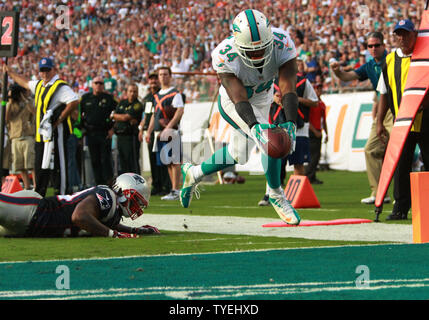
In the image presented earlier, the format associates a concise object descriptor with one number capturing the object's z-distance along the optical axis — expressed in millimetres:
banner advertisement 21125
